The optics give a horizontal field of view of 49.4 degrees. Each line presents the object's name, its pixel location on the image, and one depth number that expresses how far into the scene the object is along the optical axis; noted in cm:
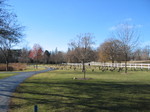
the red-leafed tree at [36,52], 5828
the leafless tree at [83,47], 2991
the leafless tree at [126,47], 2712
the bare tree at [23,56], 6997
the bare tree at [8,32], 1098
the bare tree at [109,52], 6569
